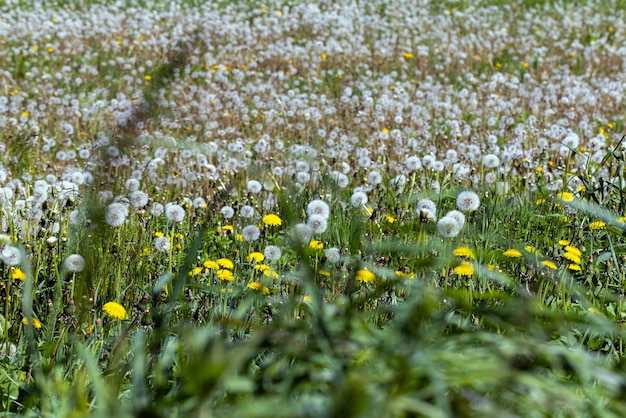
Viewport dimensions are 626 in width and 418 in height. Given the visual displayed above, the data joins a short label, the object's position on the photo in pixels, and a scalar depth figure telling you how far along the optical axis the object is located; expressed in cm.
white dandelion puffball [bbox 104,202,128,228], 594
